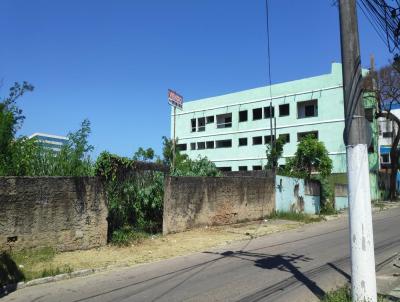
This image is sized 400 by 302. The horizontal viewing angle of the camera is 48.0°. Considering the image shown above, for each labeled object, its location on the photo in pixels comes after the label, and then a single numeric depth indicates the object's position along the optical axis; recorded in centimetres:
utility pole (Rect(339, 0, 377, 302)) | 639
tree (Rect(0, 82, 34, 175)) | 1112
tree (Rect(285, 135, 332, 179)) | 3069
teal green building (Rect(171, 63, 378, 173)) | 4297
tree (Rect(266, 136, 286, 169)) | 3092
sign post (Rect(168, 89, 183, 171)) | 1624
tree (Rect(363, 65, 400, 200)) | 3772
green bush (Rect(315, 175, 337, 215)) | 2680
